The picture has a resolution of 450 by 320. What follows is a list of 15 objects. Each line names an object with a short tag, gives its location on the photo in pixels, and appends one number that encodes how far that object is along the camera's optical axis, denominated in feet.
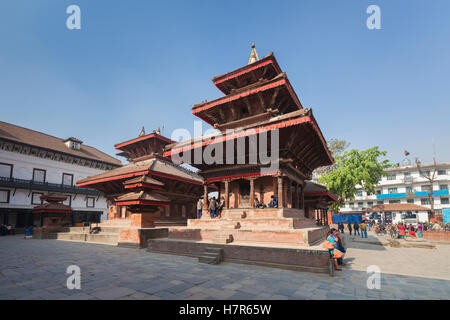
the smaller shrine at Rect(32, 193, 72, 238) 63.10
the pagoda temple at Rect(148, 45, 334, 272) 28.19
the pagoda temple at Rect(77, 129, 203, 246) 42.22
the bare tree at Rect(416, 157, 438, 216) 154.10
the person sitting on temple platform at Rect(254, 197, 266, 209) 39.65
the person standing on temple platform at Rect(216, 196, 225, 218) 42.75
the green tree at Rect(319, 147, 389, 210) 92.79
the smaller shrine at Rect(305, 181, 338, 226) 54.83
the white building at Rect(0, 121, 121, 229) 83.92
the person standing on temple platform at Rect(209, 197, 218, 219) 42.68
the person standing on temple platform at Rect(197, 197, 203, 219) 55.17
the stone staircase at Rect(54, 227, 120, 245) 48.24
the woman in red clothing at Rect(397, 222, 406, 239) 63.31
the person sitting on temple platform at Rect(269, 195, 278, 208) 37.79
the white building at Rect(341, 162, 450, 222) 148.46
